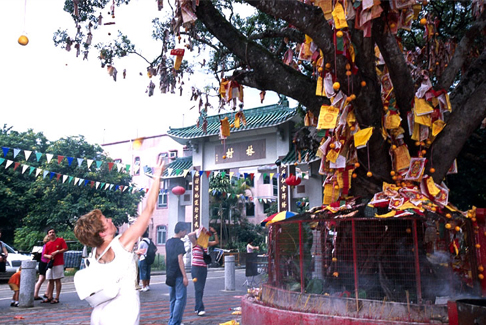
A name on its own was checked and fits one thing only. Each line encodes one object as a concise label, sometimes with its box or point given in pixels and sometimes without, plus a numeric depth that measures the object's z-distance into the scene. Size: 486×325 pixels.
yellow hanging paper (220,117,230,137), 8.48
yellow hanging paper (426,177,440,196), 6.80
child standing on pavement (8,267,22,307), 9.84
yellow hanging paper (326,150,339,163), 6.89
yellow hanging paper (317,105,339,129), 6.56
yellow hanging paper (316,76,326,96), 6.78
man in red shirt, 10.00
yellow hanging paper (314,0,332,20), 5.73
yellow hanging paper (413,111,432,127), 6.94
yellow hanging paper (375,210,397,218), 6.06
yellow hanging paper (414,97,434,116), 6.89
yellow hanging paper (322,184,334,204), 7.49
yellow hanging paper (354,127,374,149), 6.41
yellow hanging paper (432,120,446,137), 7.09
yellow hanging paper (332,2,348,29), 5.56
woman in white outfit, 3.03
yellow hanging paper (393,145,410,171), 6.96
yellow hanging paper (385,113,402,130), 6.84
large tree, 6.01
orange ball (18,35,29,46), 5.16
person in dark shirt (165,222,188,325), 6.59
